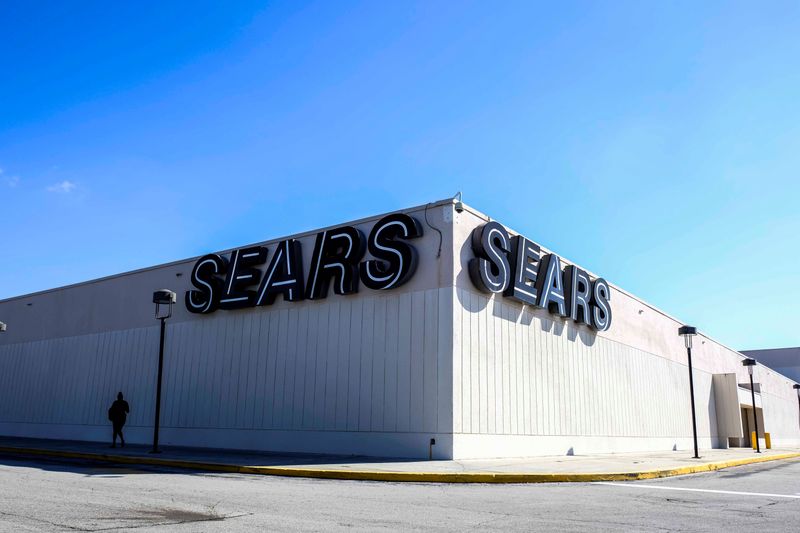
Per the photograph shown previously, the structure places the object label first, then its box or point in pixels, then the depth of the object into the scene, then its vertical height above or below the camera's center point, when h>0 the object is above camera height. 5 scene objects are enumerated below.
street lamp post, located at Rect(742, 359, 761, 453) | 32.66 +2.61
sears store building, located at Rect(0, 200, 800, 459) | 17.78 +1.96
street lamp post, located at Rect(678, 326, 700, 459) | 23.58 +2.95
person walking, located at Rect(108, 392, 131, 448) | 21.41 -0.17
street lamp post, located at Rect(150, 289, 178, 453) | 19.28 +3.23
